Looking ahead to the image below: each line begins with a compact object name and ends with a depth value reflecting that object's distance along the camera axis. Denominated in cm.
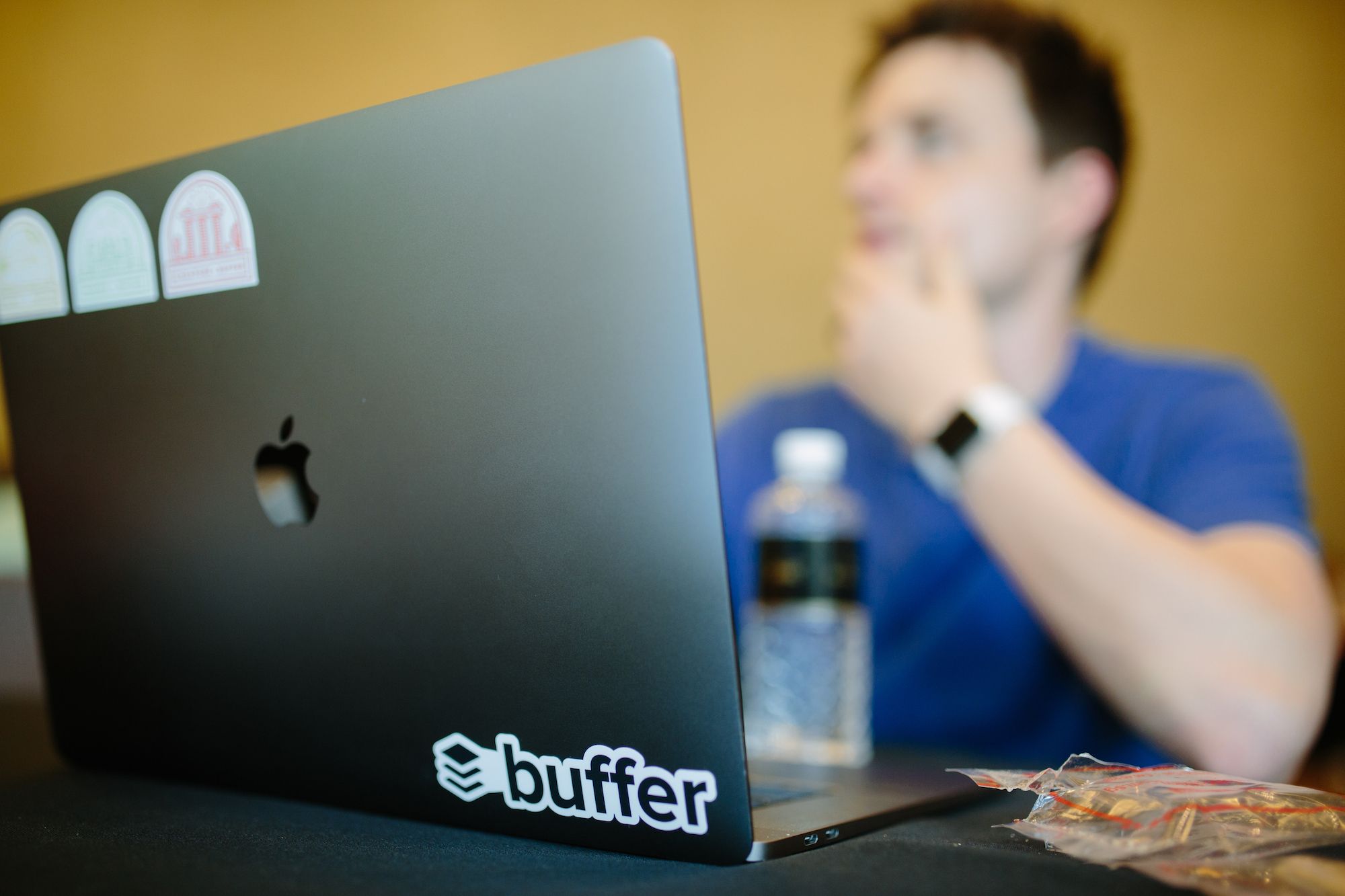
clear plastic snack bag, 37
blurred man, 84
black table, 39
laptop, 39
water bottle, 94
